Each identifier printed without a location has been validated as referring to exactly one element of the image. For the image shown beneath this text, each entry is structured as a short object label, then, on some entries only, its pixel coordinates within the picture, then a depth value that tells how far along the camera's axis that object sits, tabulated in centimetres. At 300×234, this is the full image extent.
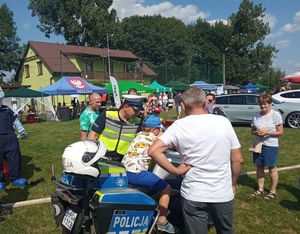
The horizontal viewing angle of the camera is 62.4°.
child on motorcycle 259
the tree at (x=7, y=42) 4008
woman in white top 398
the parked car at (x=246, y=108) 1063
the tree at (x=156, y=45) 4805
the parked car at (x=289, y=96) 1077
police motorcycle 219
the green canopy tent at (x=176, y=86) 2725
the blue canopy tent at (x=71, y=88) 1677
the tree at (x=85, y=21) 3854
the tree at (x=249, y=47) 4037
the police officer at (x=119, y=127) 290
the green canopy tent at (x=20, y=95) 1611
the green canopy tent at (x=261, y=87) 3555
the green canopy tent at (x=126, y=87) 1799
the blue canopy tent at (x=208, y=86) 2766
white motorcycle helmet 221
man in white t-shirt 208
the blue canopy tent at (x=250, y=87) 3274
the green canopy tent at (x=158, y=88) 2351
